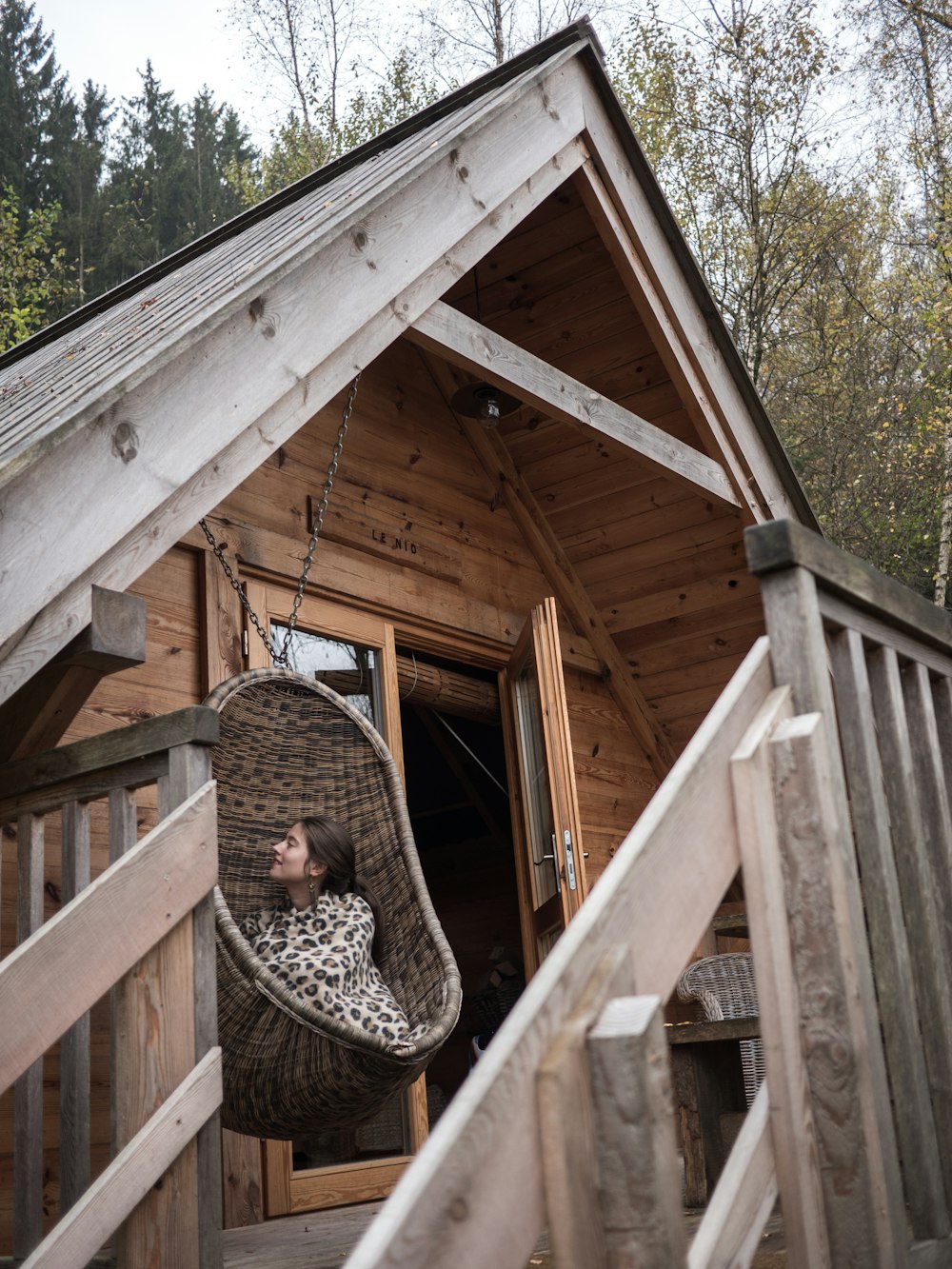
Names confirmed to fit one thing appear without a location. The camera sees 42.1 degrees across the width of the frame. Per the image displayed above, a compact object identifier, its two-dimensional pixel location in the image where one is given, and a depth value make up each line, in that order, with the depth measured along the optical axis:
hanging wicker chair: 2.68
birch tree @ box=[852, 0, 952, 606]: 12.84
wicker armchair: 4.46
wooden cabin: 2.28
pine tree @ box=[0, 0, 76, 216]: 16.34
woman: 3.02
